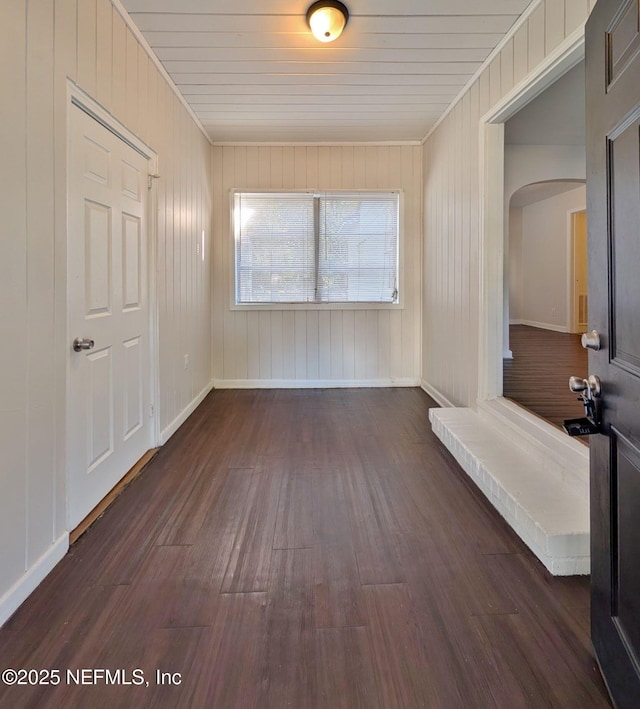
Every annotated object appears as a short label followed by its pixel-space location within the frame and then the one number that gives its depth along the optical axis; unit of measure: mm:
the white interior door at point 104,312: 1965
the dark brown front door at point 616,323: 993
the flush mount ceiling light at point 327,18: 2389
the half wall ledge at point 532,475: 1689
